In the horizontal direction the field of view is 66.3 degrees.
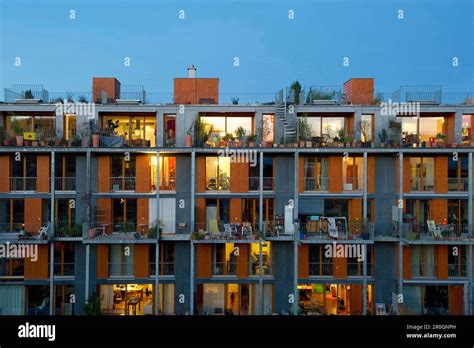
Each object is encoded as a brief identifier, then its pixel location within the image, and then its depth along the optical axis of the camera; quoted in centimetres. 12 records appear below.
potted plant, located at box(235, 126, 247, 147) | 1482
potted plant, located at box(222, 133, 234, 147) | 1494
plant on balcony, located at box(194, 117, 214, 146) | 1487
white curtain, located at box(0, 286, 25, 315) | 1448
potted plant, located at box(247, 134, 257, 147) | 1488
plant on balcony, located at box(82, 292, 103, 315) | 1323
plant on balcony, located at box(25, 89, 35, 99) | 1551
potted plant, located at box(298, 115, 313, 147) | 1476
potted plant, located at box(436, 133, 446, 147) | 1491
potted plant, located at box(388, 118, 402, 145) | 1514
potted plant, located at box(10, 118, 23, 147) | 1447
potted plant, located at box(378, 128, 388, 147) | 1514
